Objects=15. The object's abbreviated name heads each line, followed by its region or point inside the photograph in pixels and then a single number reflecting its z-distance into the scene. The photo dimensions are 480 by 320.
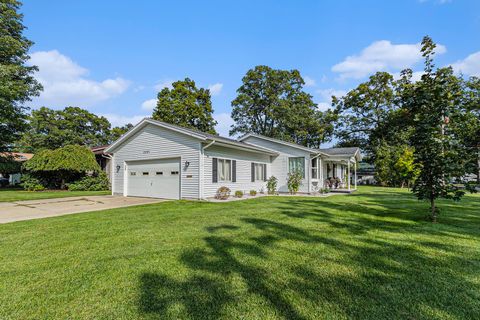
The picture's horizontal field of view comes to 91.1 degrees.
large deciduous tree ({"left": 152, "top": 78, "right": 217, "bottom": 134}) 29.44
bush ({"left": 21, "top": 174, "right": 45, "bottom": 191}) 16.50
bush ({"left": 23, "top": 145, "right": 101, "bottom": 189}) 15.99
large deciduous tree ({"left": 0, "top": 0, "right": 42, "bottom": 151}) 15.75
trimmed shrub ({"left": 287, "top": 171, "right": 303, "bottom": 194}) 14.41
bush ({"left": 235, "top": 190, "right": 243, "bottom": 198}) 12.24
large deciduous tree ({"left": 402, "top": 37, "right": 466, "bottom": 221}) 5.68
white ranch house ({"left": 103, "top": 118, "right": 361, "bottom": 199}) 10.84
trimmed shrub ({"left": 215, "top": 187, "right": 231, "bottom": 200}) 11.08
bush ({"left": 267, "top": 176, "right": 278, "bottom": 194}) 14.73
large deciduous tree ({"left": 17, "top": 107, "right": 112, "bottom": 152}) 31.19
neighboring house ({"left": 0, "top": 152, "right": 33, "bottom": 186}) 26.74
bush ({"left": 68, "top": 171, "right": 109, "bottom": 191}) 17.06
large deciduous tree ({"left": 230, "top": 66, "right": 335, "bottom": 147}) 29.23
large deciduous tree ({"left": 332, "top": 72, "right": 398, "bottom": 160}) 26.19
